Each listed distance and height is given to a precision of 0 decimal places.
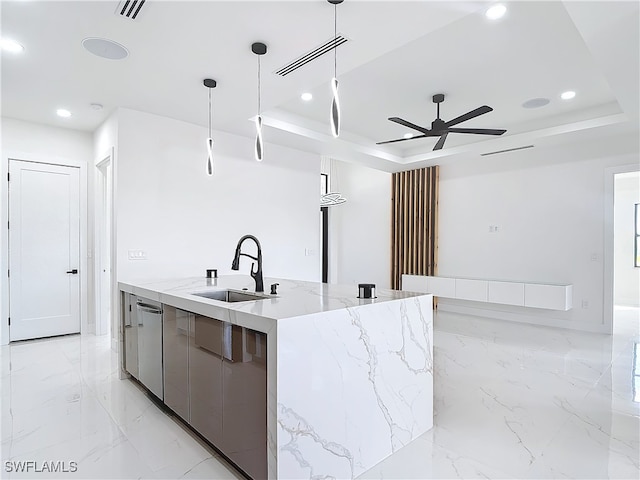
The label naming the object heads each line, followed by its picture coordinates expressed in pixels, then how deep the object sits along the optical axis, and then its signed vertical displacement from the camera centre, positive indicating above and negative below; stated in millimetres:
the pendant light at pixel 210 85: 3477 +1453
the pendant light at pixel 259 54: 2848 +1459
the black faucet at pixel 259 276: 2635 -284
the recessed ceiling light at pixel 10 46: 2808 +1480
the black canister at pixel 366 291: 2158 -319
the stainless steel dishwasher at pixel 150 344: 2611 -800
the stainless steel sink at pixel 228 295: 2578 -427
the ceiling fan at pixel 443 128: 3842 +1212
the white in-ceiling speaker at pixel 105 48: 2795 +1473
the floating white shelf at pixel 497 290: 5270 -862
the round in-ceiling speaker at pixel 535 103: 4517 +1669
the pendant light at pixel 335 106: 2305 +817
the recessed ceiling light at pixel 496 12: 2701 +1672
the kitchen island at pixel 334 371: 1627 -681
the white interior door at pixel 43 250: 4566 -166
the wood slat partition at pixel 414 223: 6965 +264
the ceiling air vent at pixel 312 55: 2736 +1454
